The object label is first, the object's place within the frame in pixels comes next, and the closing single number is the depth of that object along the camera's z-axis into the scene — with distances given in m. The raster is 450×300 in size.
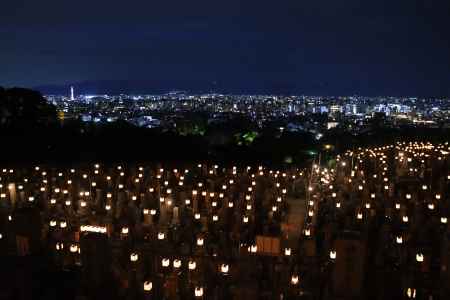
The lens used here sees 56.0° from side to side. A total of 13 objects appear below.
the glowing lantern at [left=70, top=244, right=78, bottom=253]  6.97
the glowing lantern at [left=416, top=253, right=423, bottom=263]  7.09
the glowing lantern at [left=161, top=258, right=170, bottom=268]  6.31
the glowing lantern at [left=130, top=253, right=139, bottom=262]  6.51
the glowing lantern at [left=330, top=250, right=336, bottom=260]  6.86
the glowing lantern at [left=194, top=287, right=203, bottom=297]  5.43
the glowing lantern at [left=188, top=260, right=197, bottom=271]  6.22
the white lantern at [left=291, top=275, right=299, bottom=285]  6.01
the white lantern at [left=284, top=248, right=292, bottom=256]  7.07
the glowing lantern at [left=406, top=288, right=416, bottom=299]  6.16
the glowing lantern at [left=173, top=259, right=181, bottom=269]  6.22
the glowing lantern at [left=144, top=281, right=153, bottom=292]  5.54
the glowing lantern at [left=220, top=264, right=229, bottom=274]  6.19
